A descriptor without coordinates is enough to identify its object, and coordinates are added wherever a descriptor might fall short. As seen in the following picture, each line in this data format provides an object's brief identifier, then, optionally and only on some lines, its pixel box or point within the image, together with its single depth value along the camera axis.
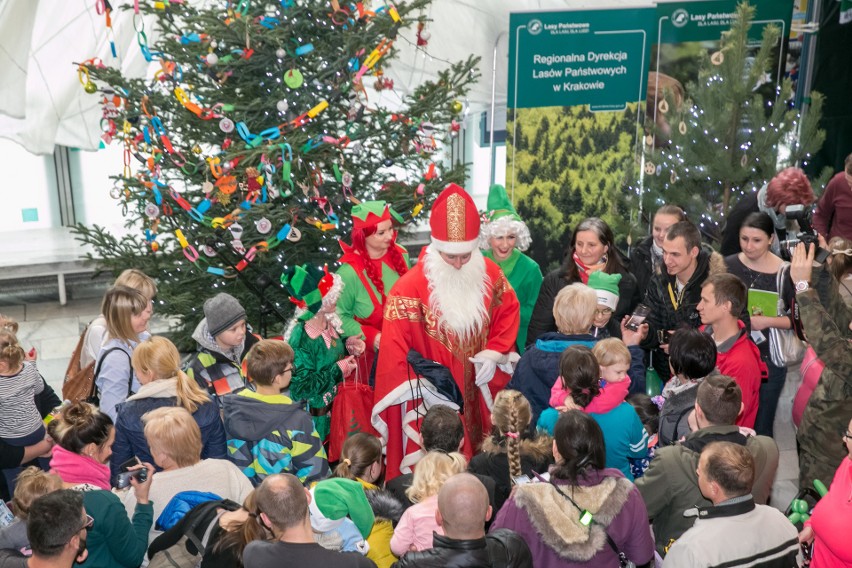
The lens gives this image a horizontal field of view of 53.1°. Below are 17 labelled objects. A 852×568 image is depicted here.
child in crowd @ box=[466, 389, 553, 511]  3.60
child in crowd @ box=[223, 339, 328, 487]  3.81
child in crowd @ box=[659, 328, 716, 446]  3.88
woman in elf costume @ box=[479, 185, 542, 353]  5.88
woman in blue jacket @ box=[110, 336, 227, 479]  3.85
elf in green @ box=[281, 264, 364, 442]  4.89
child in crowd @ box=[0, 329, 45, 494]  4.33
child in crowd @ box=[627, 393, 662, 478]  4.36
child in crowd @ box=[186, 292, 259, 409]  4.43
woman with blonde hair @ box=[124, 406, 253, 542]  3.40
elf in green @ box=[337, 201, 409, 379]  5.38
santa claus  4.86
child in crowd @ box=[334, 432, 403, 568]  3.31
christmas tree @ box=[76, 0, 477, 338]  5.92
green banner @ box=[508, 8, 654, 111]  8.02
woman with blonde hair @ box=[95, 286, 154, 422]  4.46
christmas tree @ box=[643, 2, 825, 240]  6.79
